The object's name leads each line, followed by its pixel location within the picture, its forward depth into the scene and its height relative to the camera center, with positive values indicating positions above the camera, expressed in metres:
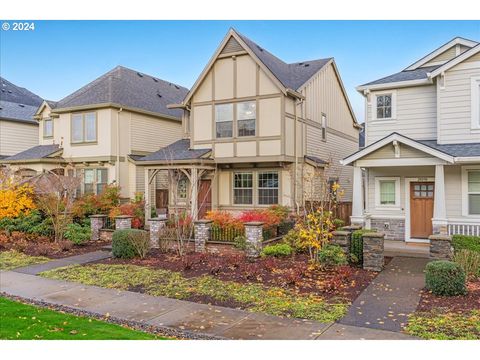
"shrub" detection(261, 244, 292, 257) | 12.83 -1.95
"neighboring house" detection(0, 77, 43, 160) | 25.70 +4.09
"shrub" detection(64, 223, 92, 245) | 16.11 -1.81
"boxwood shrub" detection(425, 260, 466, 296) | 8.63 -1.92
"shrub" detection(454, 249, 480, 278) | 10.16 -1.84
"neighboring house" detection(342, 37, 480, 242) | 13.48 +1.30
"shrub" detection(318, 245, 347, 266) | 11.14 -1.88
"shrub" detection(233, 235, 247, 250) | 13.28 -1.74
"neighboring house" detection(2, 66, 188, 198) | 21.84 +3.18
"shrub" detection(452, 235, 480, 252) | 11.42 -1.51
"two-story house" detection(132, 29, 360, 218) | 17.59 +2.44
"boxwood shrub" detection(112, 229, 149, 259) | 13.58 -1.87
